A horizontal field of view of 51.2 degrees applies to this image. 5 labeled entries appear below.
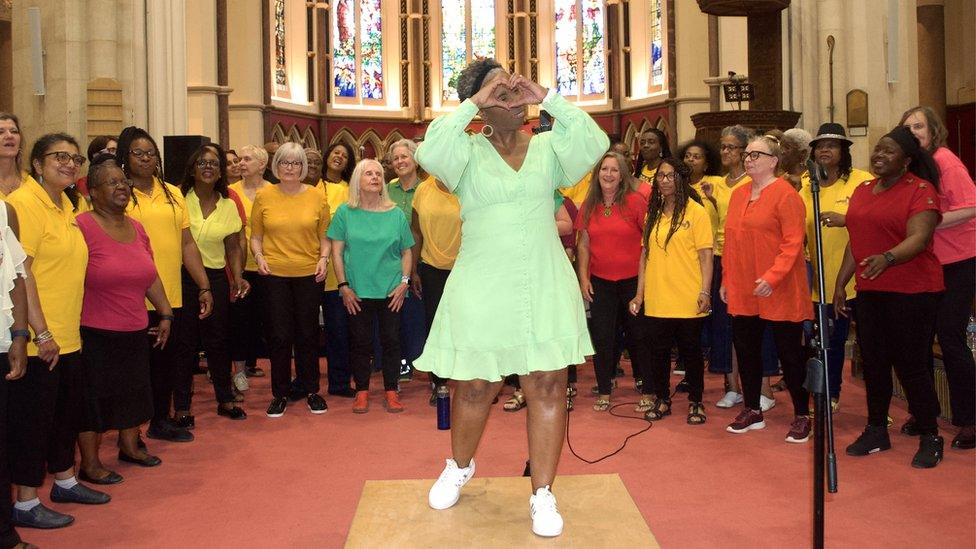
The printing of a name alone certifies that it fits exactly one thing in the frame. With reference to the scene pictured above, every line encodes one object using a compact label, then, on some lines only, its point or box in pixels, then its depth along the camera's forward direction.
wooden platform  3.14
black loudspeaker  7.18
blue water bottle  5.24
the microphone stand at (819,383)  2.87
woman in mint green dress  3.13
